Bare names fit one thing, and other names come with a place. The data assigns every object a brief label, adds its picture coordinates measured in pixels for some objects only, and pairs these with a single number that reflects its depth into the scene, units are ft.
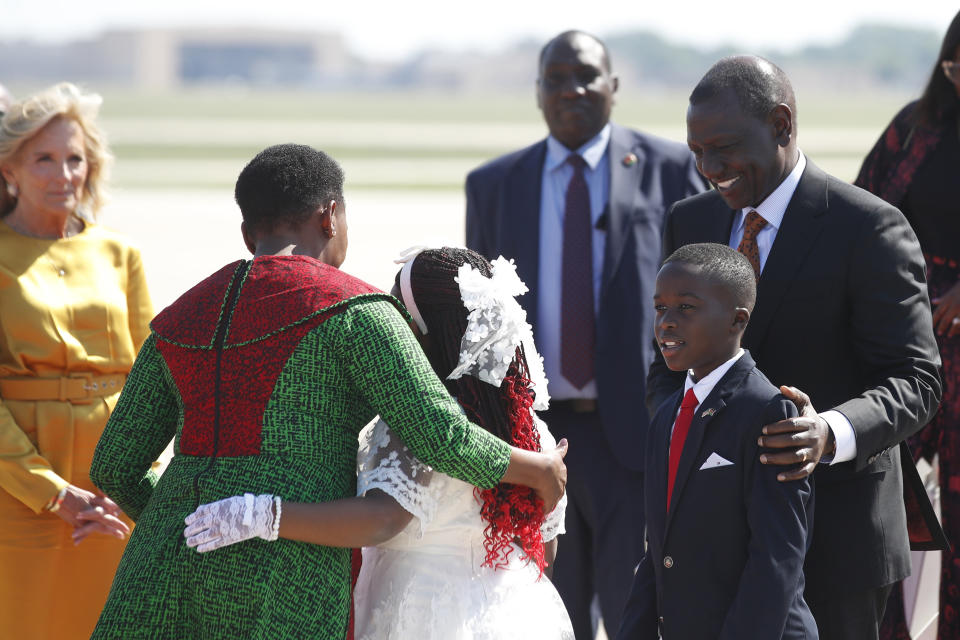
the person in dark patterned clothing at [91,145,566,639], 19.16
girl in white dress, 20.86
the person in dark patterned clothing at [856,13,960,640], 30.83
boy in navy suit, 19.43
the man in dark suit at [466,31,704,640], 33.32
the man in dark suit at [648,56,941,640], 21.44
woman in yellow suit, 28.55
